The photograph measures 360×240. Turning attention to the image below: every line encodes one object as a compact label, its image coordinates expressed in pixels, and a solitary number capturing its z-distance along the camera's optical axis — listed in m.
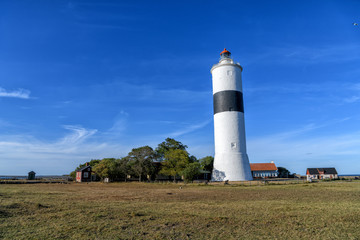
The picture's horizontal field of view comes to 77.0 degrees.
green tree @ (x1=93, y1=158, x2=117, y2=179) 43.38
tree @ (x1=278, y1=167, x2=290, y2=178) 62.38
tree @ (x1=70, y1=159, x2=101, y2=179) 54.62
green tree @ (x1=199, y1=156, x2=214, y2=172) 52.47
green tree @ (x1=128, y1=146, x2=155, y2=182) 43.12
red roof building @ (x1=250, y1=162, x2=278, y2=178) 58.81
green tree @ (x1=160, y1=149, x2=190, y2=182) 39.94
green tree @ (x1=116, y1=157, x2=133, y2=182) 43.56
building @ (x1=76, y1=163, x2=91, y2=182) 47.34
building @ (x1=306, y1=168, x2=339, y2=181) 62.06
